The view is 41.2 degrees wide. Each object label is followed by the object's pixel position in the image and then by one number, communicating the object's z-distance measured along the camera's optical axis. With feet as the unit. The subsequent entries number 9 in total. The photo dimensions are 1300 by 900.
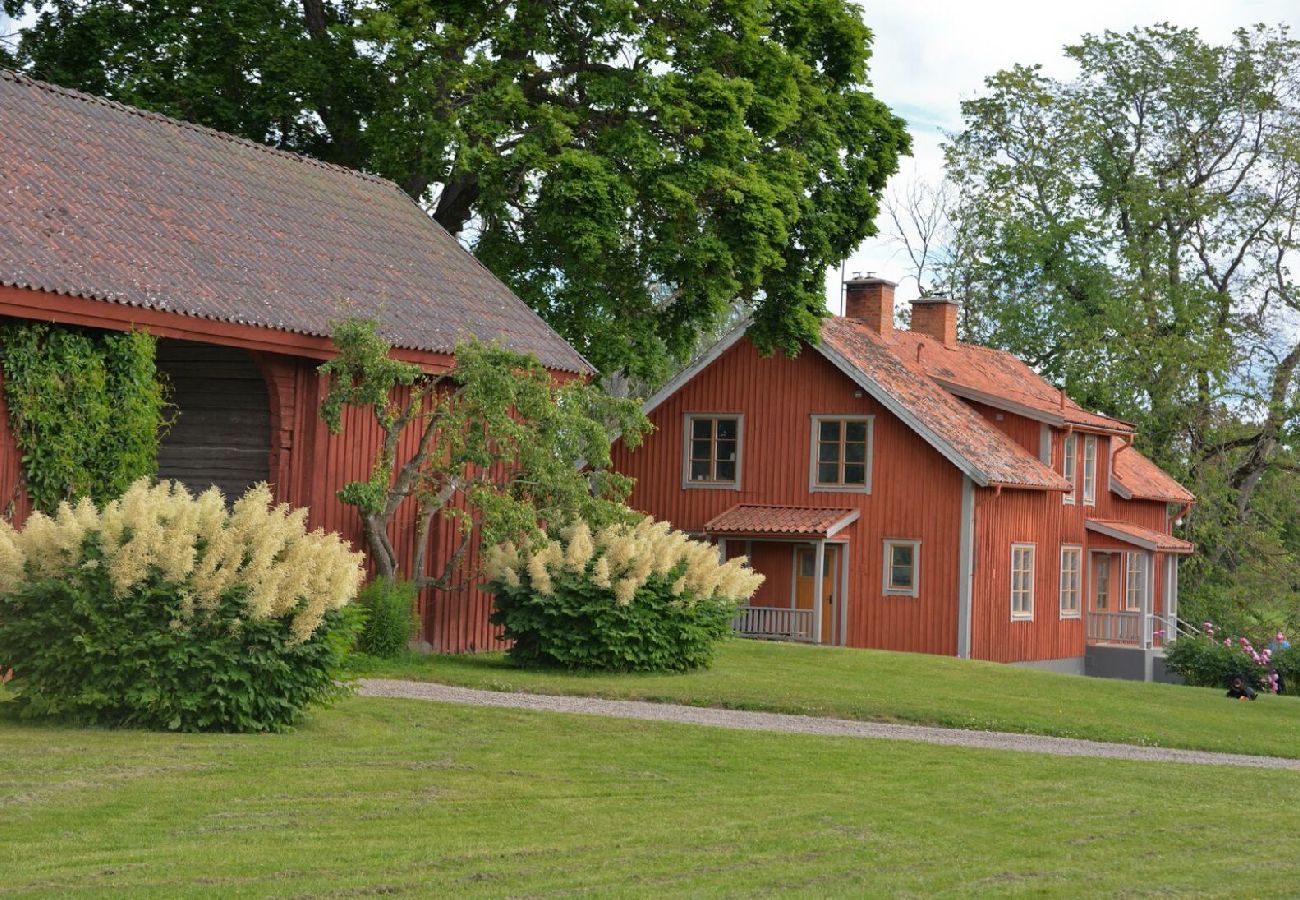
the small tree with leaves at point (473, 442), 60.85
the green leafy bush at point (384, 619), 63.46
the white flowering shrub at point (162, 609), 40.88
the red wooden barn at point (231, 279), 54.03
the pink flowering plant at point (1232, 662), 89.45
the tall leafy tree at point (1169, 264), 146.30
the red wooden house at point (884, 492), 104.37
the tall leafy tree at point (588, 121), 88.17
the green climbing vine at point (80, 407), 51.24
